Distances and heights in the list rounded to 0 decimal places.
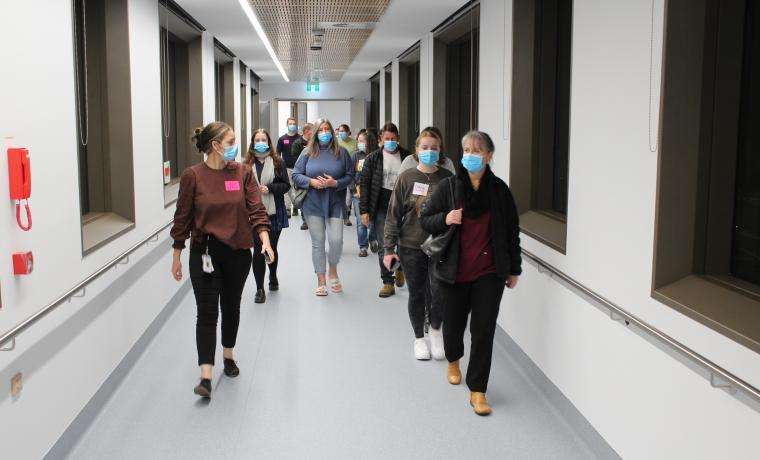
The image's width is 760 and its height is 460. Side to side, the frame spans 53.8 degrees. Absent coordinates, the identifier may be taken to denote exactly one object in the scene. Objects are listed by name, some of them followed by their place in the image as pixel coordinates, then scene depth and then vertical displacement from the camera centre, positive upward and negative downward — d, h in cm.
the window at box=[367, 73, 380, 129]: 1818 +95
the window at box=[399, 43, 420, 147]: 1243 +68
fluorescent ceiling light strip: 786 +142
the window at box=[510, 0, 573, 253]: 542 +24
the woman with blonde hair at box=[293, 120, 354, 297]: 704 -39
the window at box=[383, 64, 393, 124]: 1459 +93
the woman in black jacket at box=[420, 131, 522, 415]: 414 -59
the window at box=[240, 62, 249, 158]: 1442 +50
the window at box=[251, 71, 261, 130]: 1860 +90
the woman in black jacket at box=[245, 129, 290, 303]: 668 -41
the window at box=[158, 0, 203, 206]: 896 +51
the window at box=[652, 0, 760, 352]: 286 -6
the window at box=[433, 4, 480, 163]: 905 +62
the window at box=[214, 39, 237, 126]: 1273 +84
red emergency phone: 297 -14
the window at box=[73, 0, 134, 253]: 543 +19
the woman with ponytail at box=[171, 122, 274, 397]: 436 -52
